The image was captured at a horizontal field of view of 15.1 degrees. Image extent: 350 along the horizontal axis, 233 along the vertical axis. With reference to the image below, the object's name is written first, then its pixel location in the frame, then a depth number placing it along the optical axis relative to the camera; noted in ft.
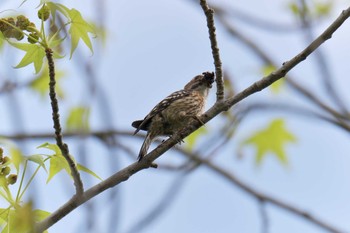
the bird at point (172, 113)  44.52
